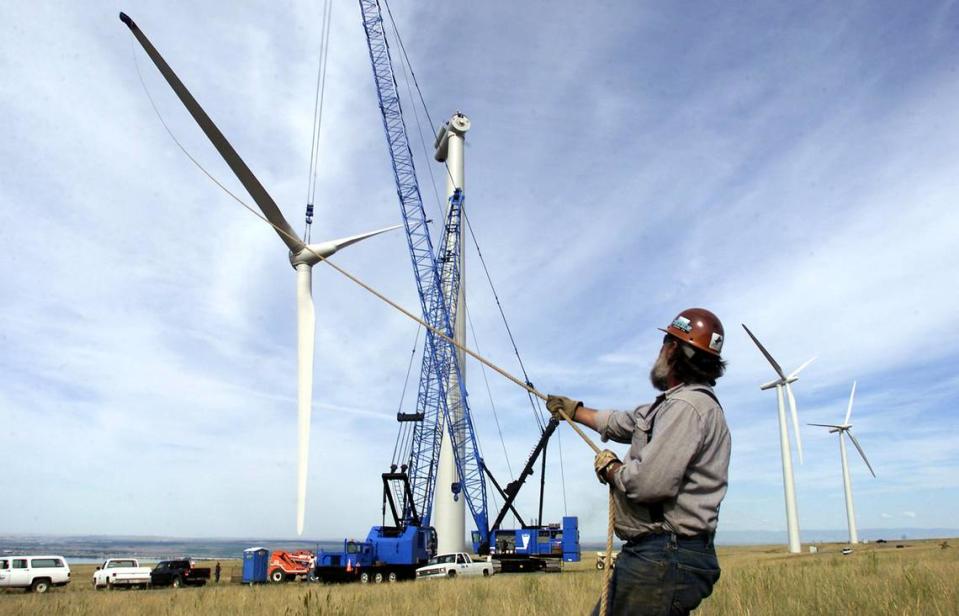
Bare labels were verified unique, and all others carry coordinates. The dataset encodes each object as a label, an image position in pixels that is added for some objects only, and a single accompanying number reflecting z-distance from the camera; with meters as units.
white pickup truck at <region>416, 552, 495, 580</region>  34.69
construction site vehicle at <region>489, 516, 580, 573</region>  46.22
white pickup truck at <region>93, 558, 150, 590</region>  31.16
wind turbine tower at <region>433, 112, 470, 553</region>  54.69
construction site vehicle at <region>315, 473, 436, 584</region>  35.34
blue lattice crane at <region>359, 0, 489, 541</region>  56.56
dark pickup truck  31.88
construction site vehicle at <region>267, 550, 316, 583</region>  39.60
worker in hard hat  3.09
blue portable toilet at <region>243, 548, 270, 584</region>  34.50
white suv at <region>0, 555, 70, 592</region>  28.62
